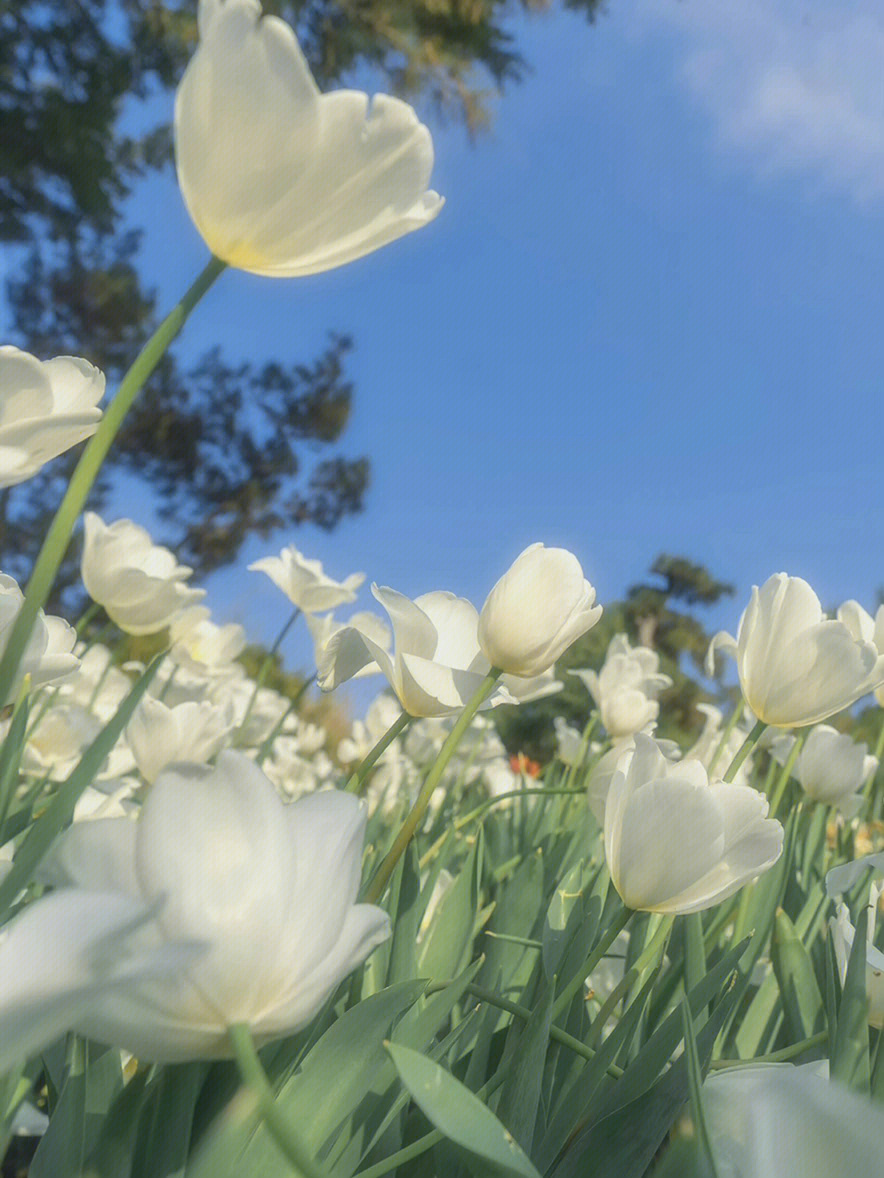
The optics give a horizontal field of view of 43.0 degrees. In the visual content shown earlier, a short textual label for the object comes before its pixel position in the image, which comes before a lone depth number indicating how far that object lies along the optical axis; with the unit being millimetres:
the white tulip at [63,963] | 319
